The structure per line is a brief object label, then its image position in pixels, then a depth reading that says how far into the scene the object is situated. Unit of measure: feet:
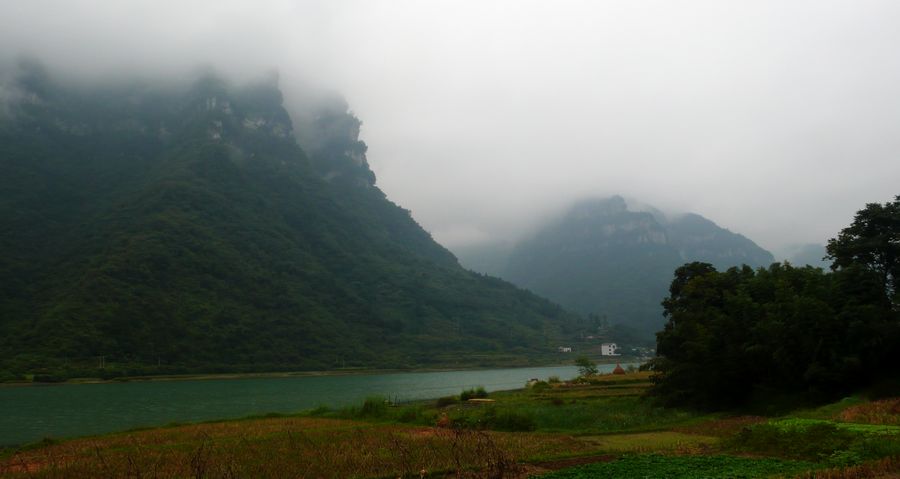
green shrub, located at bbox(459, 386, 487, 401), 163.94
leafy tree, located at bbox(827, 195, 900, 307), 109.91
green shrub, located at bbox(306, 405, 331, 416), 132.77
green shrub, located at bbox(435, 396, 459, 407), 161.27
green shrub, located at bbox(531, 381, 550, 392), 192.87
